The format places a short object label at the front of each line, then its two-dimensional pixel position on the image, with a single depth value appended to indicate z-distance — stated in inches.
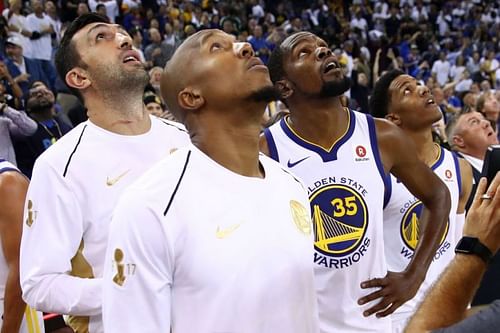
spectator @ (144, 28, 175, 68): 528.4
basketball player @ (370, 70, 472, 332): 156.9
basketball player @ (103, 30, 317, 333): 80.0
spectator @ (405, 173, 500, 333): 73.2
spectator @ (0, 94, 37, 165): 271.3
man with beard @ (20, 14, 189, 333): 100.1
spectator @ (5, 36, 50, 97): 425.3
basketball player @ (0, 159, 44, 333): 119.6
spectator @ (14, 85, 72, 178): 283.1
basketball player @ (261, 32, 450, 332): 119.2
